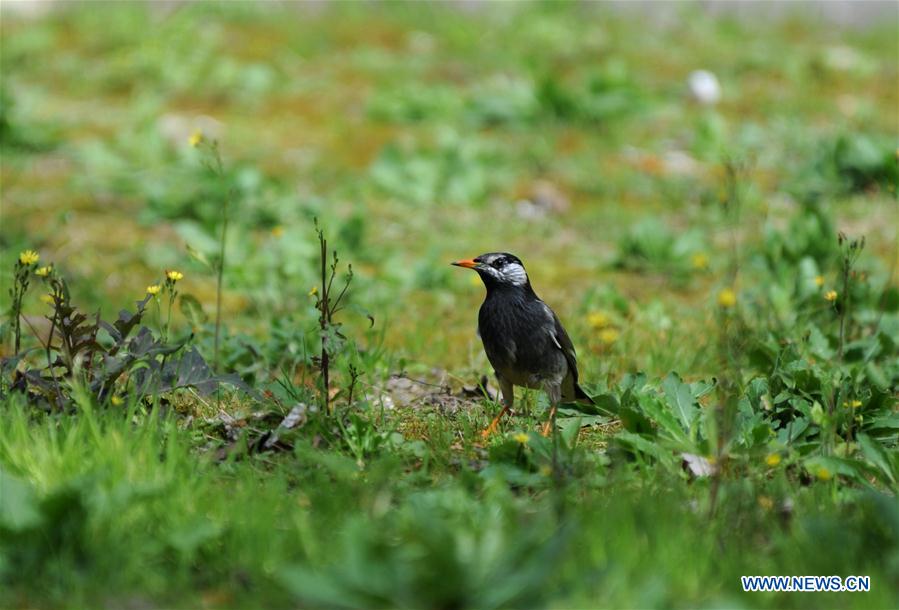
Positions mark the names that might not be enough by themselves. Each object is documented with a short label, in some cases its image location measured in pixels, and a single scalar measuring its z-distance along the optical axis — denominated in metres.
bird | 10.02
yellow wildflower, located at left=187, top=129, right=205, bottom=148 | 10.12
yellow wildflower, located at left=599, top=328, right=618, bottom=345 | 12.01
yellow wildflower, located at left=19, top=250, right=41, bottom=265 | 9.17
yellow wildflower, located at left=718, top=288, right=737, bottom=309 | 7.36
